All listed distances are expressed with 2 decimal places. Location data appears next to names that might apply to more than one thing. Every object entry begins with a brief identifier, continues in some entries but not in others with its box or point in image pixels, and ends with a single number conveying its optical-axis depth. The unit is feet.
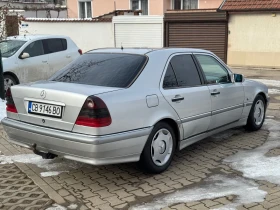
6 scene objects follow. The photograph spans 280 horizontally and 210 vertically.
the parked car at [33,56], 33.24
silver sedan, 13.93
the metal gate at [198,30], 58.03
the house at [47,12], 92.02
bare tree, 33.04
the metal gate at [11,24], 37.04
